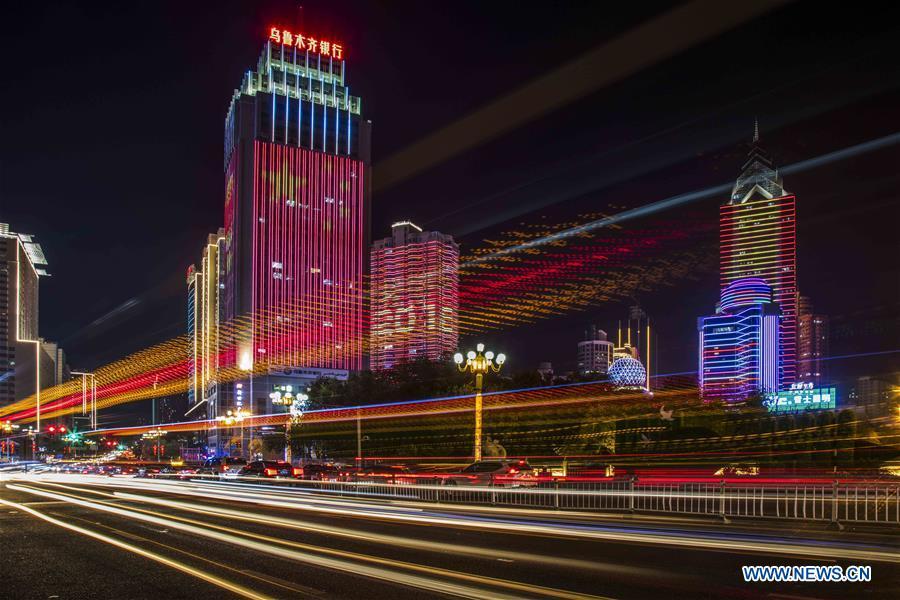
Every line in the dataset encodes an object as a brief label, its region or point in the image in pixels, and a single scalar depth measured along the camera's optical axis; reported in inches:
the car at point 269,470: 1841.8
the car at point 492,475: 1175.0
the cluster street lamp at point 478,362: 1190.3
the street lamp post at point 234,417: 2842.0
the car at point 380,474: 1438.0
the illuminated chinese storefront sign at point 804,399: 3715.6
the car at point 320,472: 1709.6
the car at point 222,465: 2220.7
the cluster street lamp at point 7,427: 3216.8
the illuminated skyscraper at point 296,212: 5536.4
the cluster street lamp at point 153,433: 4867.1
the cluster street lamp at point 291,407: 2358.5
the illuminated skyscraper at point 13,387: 7588.6
